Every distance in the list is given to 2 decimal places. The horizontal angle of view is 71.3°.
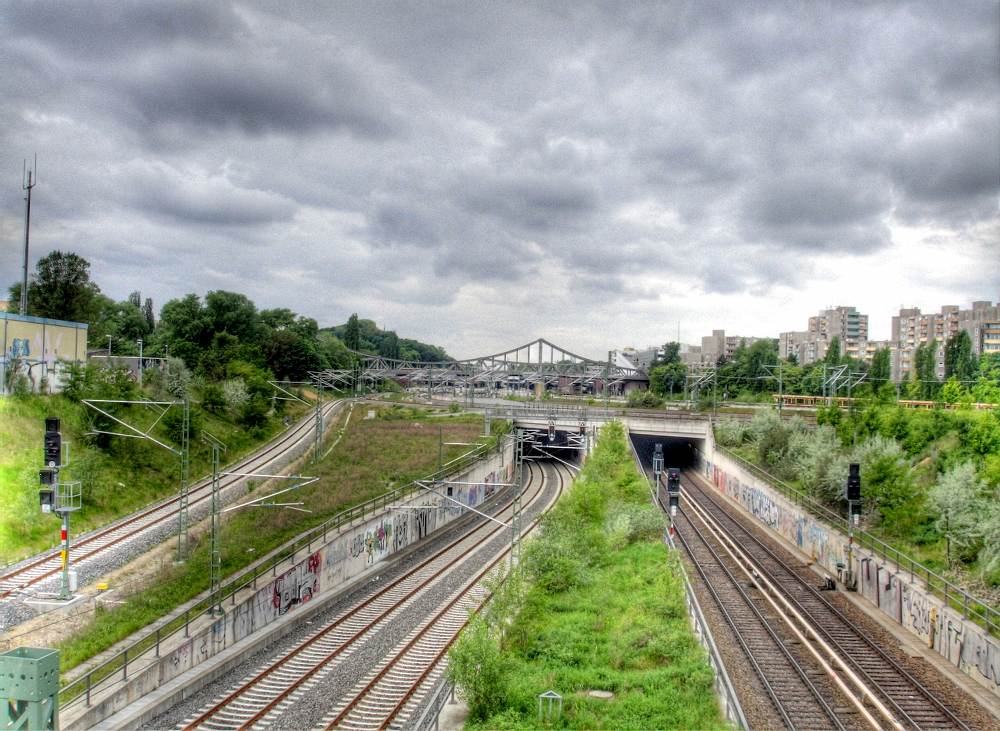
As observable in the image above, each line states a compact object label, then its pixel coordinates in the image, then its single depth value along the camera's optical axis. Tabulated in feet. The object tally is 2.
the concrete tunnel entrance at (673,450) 242.78
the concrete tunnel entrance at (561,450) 256.62
